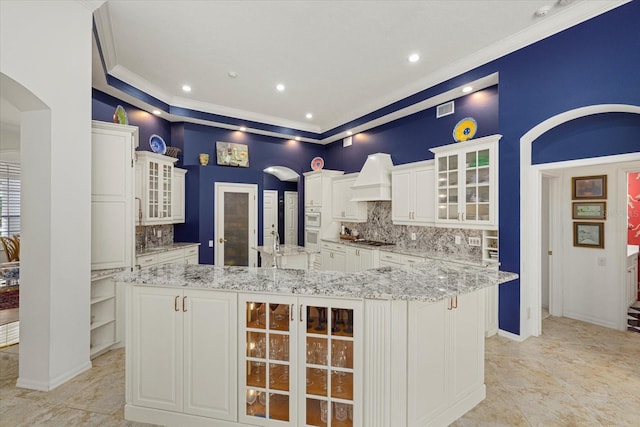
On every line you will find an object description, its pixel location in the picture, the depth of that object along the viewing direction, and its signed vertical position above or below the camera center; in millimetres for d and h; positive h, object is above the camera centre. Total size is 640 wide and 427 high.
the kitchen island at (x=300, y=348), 1734 -872
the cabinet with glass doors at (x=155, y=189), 4531 +412
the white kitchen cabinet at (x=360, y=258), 4906 -802
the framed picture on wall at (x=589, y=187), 3802 +354
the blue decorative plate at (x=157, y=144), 5173 +1257
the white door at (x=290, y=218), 9594 -152
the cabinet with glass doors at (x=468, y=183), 3609 +399
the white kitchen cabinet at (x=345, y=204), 5953 +211
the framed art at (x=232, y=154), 6055 +1269
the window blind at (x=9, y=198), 5605 +316
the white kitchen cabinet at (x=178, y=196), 5438 +334
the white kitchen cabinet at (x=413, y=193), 4441 +322
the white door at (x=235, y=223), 5980 -210
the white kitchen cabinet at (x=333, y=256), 5711 -876
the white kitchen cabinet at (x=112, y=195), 3170 +206
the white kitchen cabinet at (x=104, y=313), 3168 -1110
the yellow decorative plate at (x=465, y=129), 4195 +1249
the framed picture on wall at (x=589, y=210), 3803 +42
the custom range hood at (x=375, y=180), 5184 +624
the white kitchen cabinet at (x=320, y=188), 6484 +590
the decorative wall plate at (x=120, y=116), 4246 +1436
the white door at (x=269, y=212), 8961 +45
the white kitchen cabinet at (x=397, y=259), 4302 -711
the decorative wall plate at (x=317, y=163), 7363 +1285
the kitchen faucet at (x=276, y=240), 3560 -332
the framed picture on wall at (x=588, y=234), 3846 -290
